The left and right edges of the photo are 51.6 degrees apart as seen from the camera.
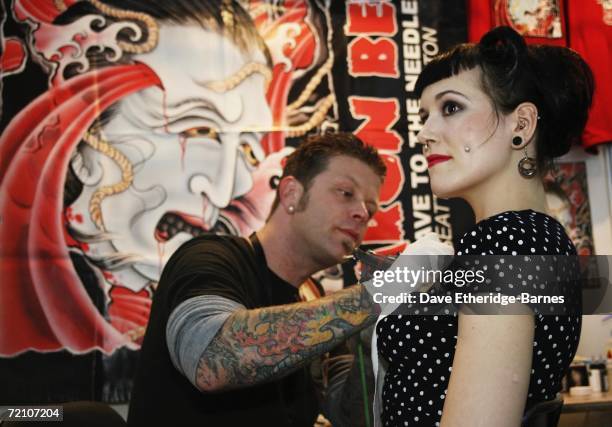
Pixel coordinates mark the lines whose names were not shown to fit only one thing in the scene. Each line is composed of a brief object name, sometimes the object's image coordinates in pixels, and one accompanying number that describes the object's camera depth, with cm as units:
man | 139
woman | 99
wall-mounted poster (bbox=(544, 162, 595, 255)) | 271
